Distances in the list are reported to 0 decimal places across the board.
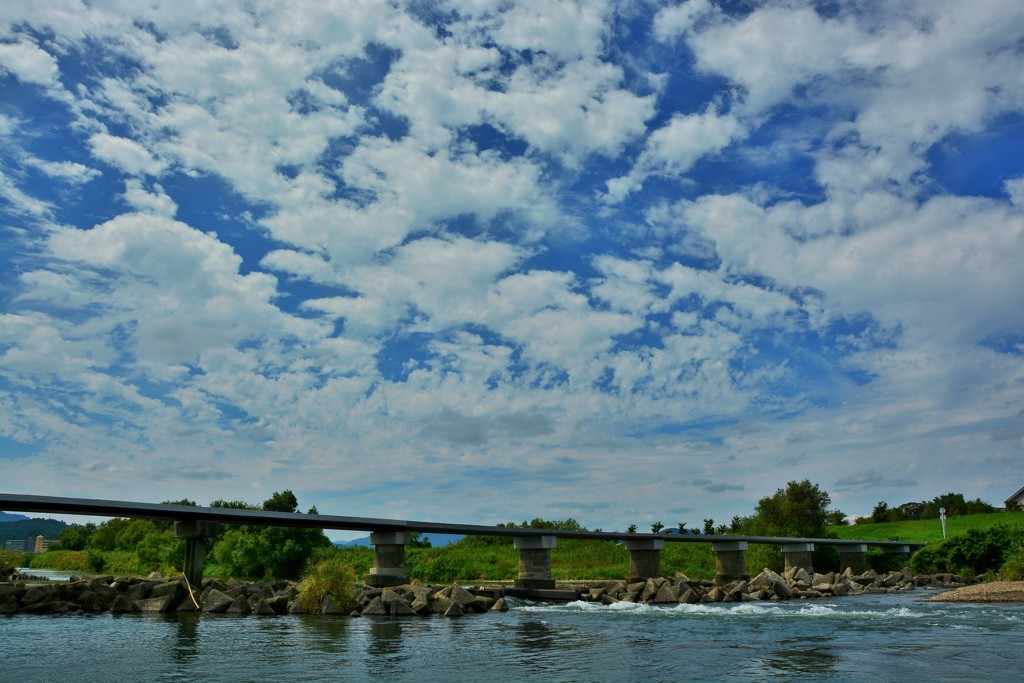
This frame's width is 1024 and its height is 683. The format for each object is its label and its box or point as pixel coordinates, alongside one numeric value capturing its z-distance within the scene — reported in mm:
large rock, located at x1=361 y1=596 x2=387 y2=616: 36781
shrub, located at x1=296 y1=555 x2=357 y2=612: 37000
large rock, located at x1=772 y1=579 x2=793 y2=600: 49500
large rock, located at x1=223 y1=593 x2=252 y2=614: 37000
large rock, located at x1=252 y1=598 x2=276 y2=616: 36656
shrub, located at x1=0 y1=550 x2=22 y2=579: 50188
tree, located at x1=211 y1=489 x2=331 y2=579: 60250
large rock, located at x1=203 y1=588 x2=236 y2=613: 37219
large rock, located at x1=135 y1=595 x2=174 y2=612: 37156
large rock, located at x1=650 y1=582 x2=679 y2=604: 46250
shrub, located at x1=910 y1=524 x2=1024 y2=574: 60969
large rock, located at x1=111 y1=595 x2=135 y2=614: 37000
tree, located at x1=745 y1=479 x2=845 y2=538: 85625
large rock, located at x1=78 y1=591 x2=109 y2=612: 37031
